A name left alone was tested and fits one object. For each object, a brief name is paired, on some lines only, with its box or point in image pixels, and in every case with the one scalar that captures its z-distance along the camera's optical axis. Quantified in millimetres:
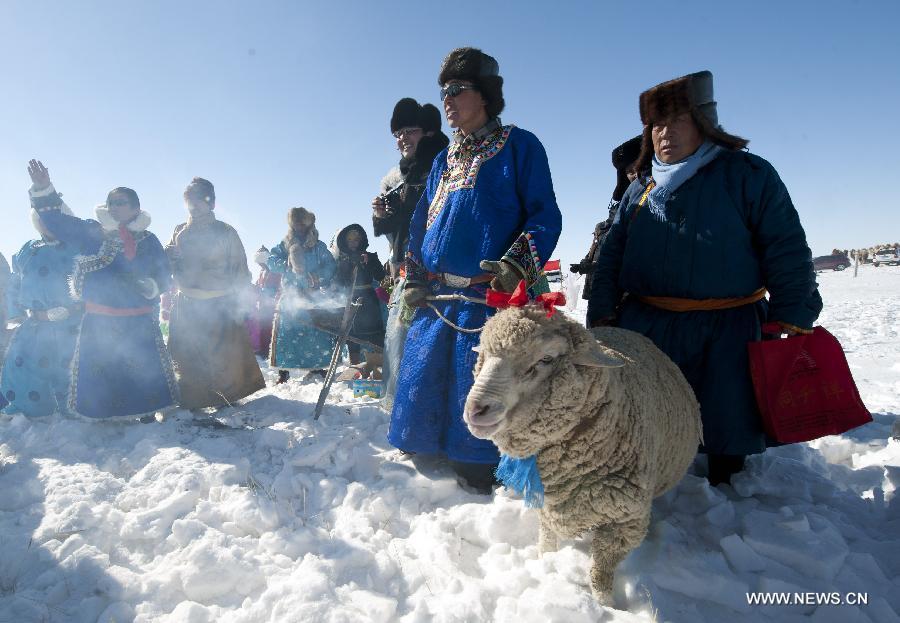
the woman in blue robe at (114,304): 3840
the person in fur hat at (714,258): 2098
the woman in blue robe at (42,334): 3973
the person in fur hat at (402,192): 3479
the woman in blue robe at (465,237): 2391
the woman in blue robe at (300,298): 5949
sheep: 1528
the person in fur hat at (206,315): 4406
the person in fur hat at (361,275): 5844
